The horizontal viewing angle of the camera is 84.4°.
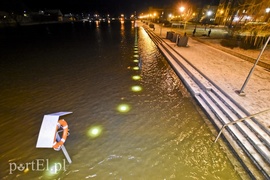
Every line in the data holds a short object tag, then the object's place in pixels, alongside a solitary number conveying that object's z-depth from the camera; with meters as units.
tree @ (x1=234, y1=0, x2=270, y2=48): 7.37
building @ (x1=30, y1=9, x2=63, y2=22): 78.69
